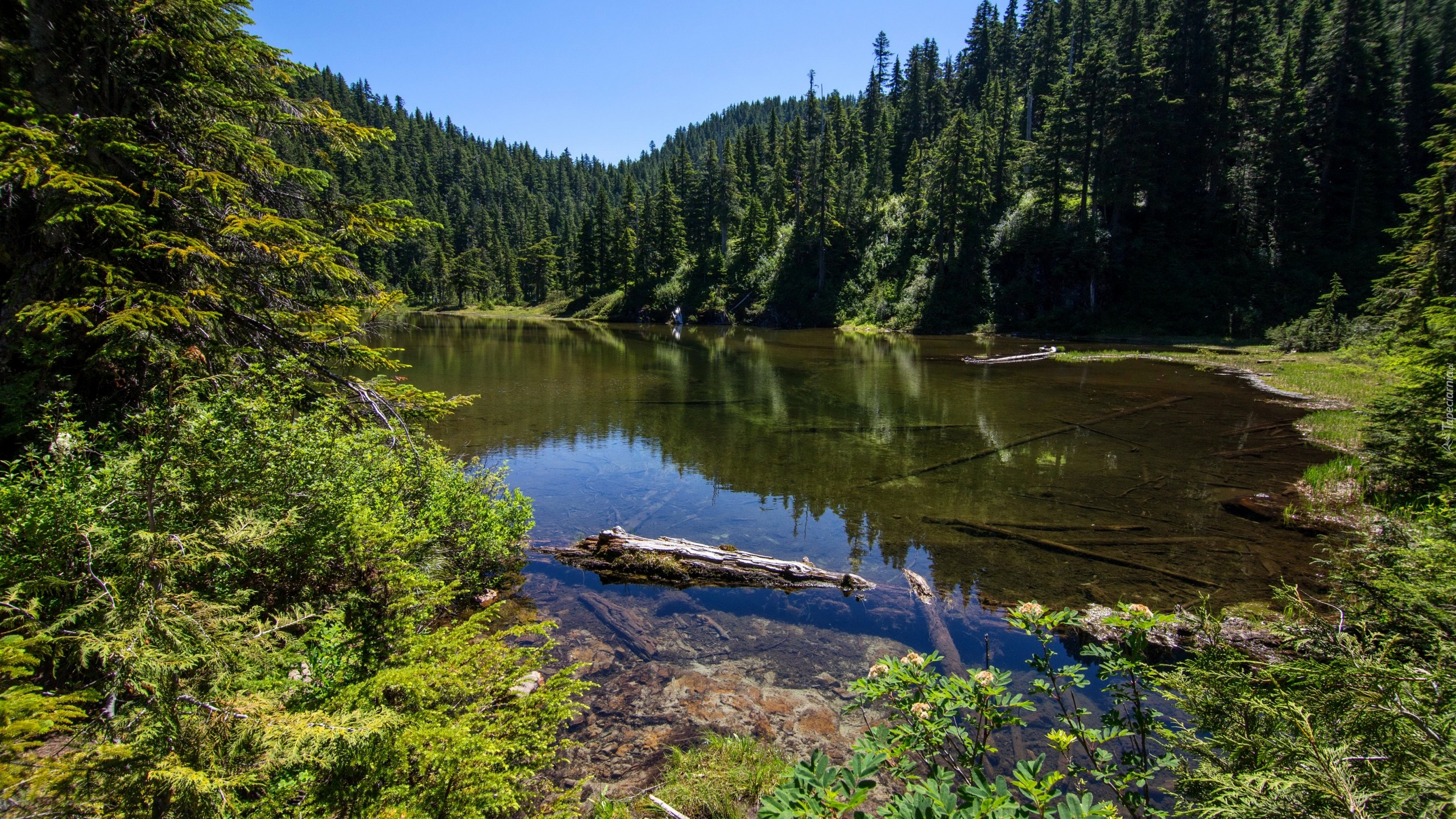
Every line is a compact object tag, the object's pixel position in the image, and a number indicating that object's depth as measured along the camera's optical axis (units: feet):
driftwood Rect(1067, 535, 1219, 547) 33.96
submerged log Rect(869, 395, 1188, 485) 48.91
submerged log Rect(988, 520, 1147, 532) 36.09
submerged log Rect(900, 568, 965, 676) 23.66
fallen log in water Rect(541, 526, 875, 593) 30.58
